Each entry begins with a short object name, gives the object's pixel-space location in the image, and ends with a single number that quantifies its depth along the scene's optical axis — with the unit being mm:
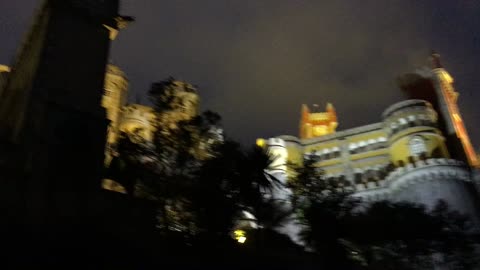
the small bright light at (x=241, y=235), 23859
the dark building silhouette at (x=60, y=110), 15922
